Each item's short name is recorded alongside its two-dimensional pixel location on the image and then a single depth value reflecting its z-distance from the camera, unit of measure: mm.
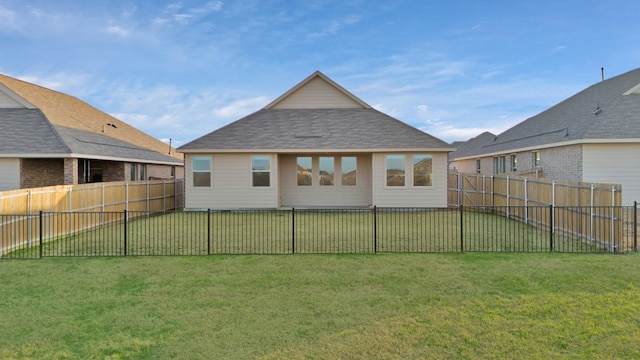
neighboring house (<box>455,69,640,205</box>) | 15070
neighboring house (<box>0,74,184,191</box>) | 15445
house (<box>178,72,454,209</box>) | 17984
